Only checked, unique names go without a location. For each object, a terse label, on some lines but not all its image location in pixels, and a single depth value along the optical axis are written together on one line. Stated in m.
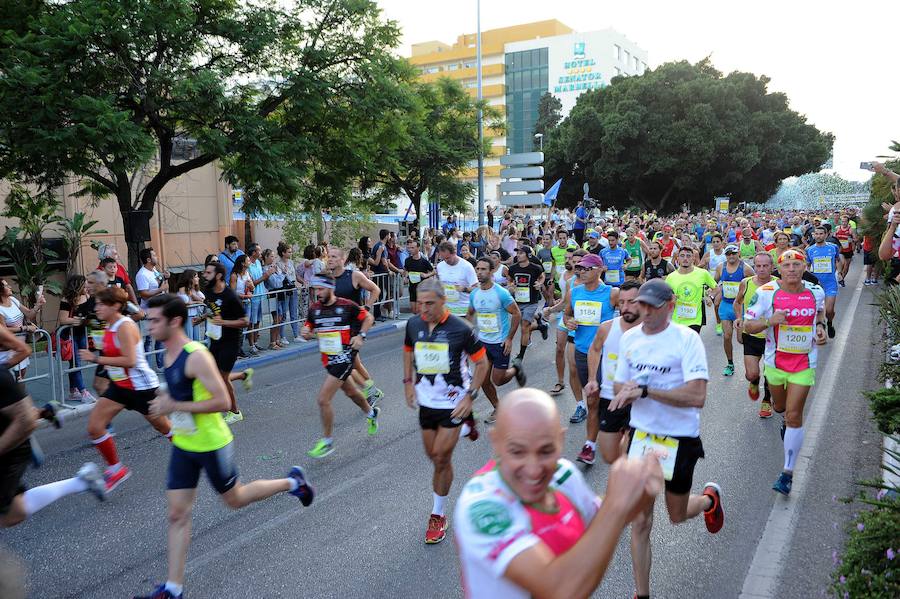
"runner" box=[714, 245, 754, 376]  10.13
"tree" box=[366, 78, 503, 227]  23.95
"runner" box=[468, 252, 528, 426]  7.95
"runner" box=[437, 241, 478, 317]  9.88
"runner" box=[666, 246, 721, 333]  9.12
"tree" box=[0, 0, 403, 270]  10.43
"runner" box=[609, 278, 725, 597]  4.04
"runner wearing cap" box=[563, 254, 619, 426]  7.32
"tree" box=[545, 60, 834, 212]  45.19
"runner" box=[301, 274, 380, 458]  7.19
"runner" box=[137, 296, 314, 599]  4.23
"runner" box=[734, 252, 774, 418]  7.89
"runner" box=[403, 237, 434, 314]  14.59
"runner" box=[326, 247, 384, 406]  7.91
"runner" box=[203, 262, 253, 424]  7.78
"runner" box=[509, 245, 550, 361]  10.30
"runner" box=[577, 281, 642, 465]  4.95
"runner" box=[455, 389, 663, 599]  1.79
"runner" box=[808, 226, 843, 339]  13.16
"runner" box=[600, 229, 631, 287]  13.03
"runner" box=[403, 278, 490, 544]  5.13
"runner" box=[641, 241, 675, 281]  12.88
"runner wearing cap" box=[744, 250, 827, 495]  5.78
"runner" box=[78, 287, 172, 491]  5.94
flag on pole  27.88
